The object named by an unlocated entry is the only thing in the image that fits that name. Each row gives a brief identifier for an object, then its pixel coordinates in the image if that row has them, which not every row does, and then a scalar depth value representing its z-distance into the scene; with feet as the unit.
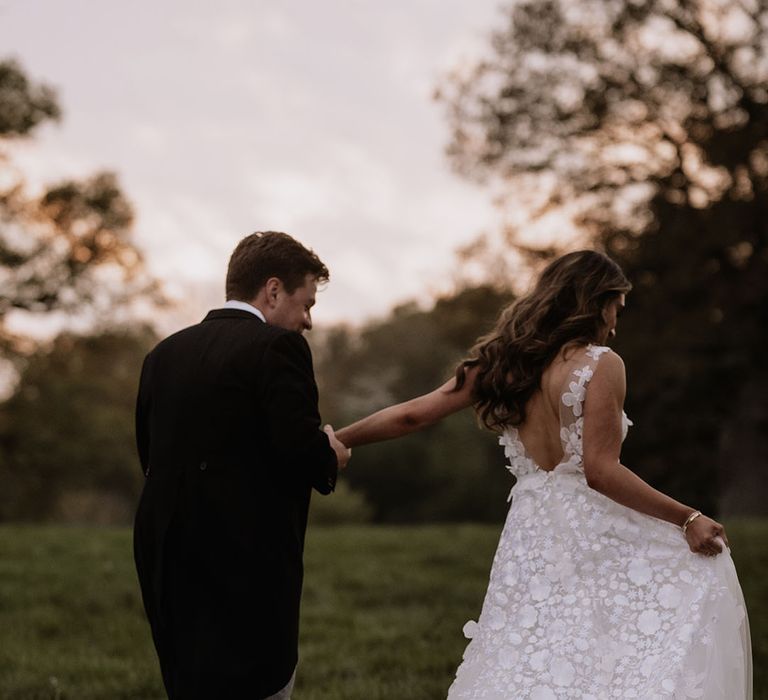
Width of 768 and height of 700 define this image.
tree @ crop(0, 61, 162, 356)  74.64
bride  13.70
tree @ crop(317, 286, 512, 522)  81.95
